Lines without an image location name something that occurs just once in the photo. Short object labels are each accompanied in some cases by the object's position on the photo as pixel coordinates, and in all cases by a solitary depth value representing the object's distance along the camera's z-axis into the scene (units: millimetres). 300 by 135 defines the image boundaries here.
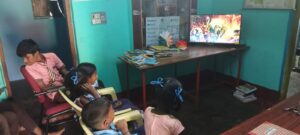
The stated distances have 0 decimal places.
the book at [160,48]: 3059
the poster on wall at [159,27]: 3211
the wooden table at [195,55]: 2534
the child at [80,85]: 1974
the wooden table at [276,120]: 1224
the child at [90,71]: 2045
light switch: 2746
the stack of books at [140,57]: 2556
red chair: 2061
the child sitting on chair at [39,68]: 2248
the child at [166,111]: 1421
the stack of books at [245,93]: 3174
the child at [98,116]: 1416
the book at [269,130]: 1168
